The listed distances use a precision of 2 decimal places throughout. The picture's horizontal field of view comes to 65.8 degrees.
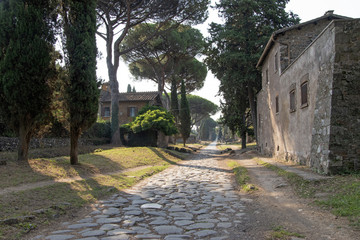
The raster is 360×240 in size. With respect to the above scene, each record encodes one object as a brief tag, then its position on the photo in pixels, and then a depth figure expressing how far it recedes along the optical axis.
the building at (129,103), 36.78
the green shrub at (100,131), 22.91
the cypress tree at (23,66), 9.35
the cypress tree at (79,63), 10.45
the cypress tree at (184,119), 36.72
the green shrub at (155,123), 23.73
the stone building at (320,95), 7.98
